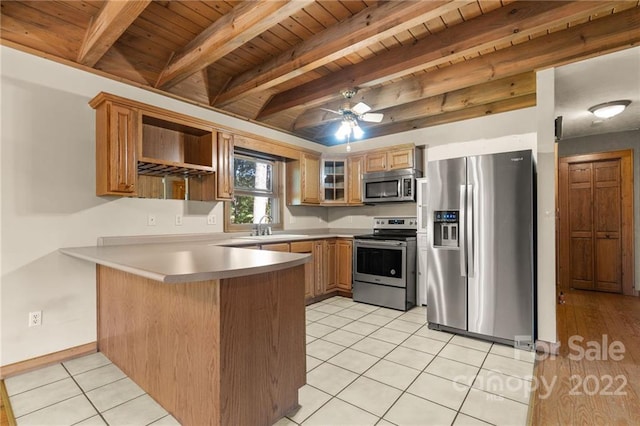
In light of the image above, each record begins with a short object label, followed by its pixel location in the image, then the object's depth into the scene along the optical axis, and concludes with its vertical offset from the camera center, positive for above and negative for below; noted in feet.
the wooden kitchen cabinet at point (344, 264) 14.67 -2.47
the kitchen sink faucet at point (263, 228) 13.41 -0.69
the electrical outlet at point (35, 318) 7.78 -2.67
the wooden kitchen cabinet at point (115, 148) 8.36 +1.82
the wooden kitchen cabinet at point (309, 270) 13.08 -2.50
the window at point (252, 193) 13.44 +0.91
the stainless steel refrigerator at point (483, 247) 8.92 -1.10
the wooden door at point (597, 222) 14.99 -0.55
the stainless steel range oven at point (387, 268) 12.69 -2.39
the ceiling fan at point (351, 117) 10.69 +3.38
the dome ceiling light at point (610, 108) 11.28 +3.83
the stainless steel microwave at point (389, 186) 13.87 +1.23
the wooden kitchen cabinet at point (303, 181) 14.96 +1.54
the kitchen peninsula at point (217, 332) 4.83 -2.15
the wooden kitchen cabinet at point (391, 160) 13.97 +2.48
